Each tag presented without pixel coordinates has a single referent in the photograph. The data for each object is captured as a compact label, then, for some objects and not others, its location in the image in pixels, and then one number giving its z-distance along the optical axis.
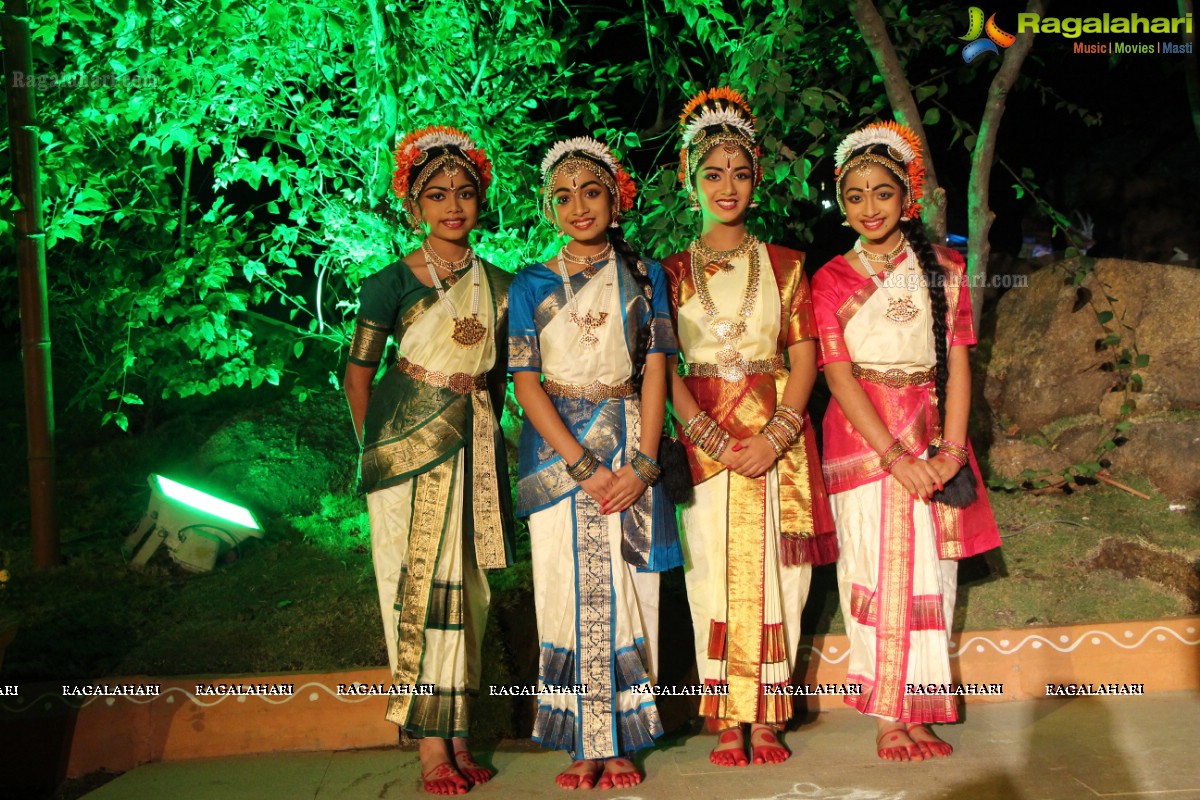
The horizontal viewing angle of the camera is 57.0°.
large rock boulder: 5.88
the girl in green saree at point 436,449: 3.73
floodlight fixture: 5.20
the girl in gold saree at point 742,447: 3.81
